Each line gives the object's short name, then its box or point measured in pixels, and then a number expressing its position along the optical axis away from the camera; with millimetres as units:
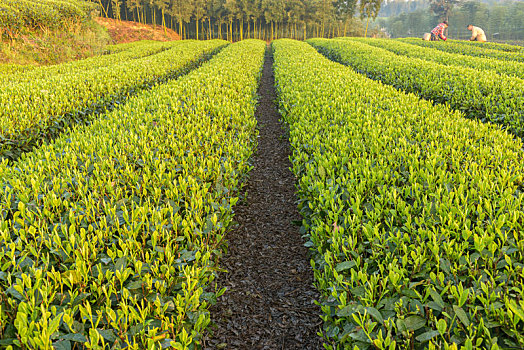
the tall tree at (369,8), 44781
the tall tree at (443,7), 67188
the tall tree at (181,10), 45156
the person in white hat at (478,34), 27875
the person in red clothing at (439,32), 27650
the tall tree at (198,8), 47438
